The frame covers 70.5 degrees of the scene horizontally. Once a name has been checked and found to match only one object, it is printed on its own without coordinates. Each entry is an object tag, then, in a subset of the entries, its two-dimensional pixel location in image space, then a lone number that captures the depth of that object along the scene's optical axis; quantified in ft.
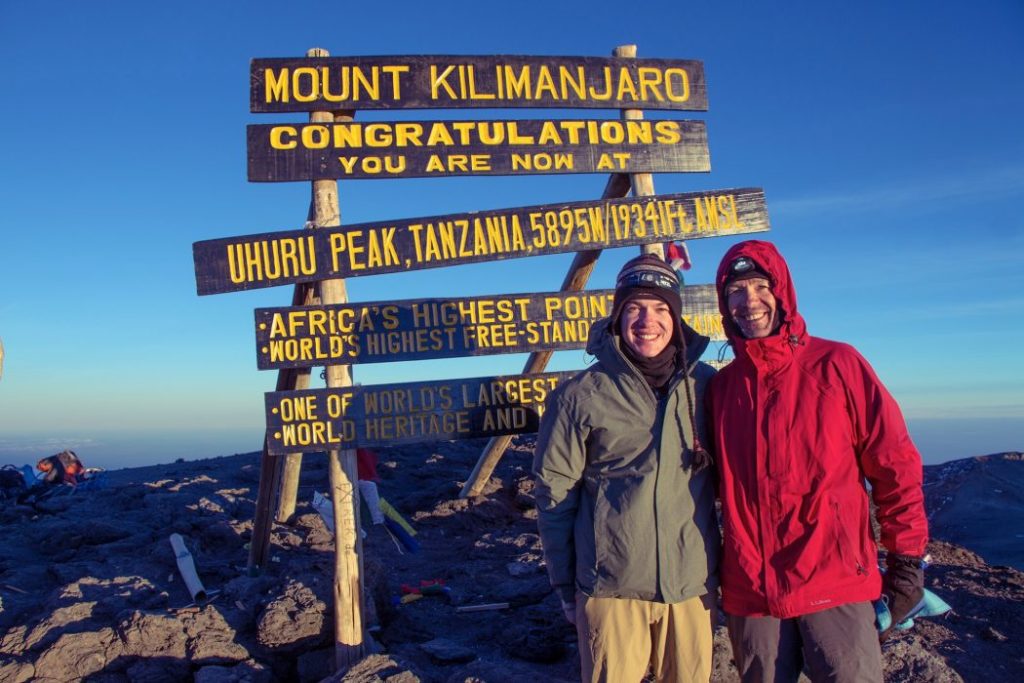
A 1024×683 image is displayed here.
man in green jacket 8.89
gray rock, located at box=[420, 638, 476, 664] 14.12
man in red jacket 8.27
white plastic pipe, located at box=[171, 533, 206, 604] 18.58
